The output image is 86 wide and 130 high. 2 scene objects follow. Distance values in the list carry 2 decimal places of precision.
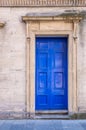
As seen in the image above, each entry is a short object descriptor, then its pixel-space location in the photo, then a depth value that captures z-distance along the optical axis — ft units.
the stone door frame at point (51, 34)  29.63
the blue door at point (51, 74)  30.37
